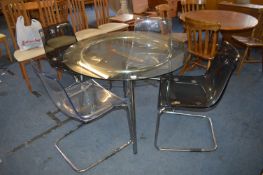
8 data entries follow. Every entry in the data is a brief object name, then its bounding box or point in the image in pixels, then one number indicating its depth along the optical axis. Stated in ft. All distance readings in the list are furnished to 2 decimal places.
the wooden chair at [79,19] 9.98
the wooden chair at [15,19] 8.04
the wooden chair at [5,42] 10.97
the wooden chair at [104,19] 10.54
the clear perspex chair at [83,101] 4.85
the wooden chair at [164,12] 9.68
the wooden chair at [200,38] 7.17
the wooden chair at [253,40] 9.13
